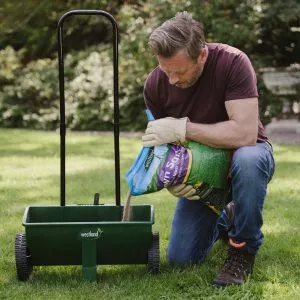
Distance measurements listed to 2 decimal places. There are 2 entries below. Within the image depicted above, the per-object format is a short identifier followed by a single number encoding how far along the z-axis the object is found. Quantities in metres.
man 2.65
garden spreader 2.66
